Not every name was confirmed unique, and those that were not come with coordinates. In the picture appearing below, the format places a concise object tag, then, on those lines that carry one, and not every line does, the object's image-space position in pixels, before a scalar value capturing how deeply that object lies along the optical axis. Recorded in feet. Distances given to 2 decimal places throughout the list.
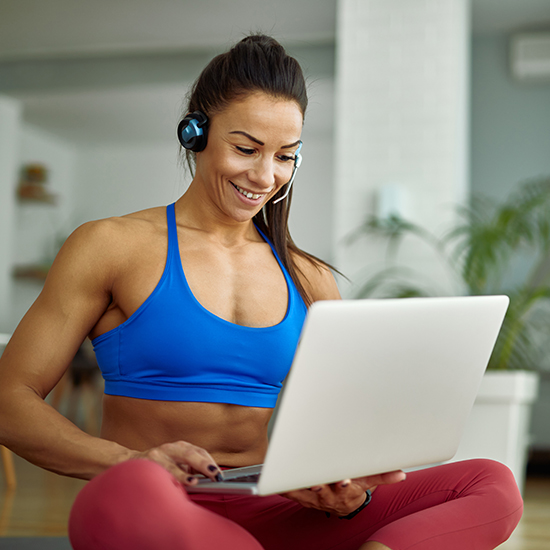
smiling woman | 3.20
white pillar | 12.10
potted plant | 9.27
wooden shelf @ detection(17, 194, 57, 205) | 16.63
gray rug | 5.19
